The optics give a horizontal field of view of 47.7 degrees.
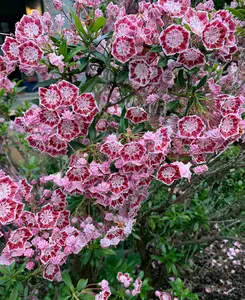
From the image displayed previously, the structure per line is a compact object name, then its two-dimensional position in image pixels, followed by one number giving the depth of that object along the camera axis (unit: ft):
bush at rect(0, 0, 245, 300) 0.79
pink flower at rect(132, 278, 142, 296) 1.22
